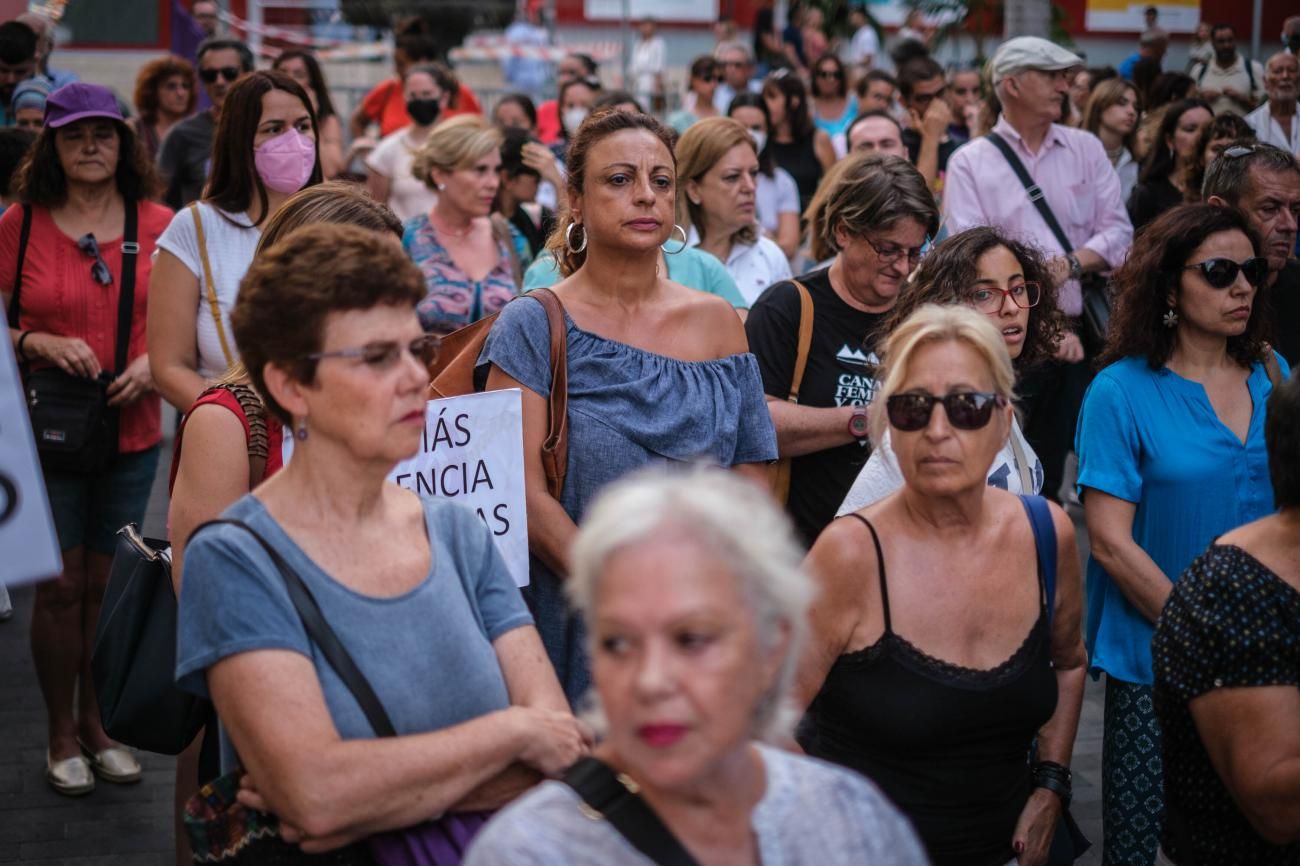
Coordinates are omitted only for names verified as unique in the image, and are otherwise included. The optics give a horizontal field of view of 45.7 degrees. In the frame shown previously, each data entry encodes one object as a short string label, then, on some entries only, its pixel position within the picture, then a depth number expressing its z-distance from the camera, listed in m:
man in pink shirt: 7.36
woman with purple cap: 5.54
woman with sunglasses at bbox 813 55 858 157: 13.02
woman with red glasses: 4.50
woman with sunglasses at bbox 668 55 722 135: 12.79
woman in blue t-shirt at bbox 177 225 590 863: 2.65
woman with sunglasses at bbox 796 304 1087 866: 3.25
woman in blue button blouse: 4.32
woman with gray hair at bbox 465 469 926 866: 2.14
